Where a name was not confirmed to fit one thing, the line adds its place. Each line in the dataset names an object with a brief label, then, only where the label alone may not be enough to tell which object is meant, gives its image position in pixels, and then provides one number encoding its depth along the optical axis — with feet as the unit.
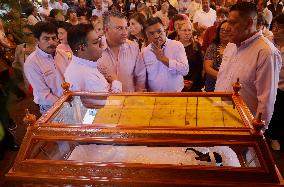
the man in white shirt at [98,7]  28.84
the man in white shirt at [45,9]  28.30
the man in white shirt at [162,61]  11.56
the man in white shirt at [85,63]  9.03
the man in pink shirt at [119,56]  10.73
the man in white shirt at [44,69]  11.53
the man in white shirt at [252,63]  9.12
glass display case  4.87
